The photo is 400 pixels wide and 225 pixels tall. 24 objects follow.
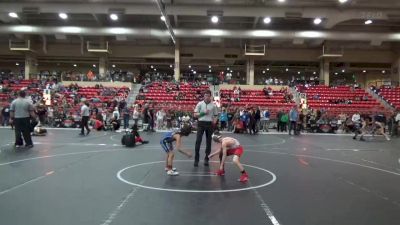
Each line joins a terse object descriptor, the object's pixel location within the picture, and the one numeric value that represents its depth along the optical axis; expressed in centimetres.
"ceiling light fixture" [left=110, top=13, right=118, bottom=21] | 2838
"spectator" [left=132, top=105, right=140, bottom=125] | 2070
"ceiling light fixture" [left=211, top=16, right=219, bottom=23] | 2831
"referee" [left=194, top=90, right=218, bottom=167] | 880
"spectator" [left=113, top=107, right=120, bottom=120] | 2212
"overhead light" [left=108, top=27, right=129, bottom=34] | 3136
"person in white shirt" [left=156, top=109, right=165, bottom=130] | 2392
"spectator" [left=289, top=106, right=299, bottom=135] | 2144
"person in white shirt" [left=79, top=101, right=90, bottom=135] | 1696
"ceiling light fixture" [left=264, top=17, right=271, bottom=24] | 2831
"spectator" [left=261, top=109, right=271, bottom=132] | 2432
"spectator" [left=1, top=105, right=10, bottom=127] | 2400
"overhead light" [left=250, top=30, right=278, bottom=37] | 3120
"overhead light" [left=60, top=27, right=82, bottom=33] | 3112
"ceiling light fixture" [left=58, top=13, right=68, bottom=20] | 2844
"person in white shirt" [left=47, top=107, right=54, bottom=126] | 2473
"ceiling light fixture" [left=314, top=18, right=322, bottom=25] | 2865
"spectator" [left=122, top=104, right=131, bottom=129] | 2150
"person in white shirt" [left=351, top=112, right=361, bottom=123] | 2406
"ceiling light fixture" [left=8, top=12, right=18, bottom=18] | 2829
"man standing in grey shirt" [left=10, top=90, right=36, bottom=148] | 1120
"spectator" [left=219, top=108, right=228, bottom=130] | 2362
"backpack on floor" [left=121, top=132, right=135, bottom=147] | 1277
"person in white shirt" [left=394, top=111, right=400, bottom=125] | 2252
